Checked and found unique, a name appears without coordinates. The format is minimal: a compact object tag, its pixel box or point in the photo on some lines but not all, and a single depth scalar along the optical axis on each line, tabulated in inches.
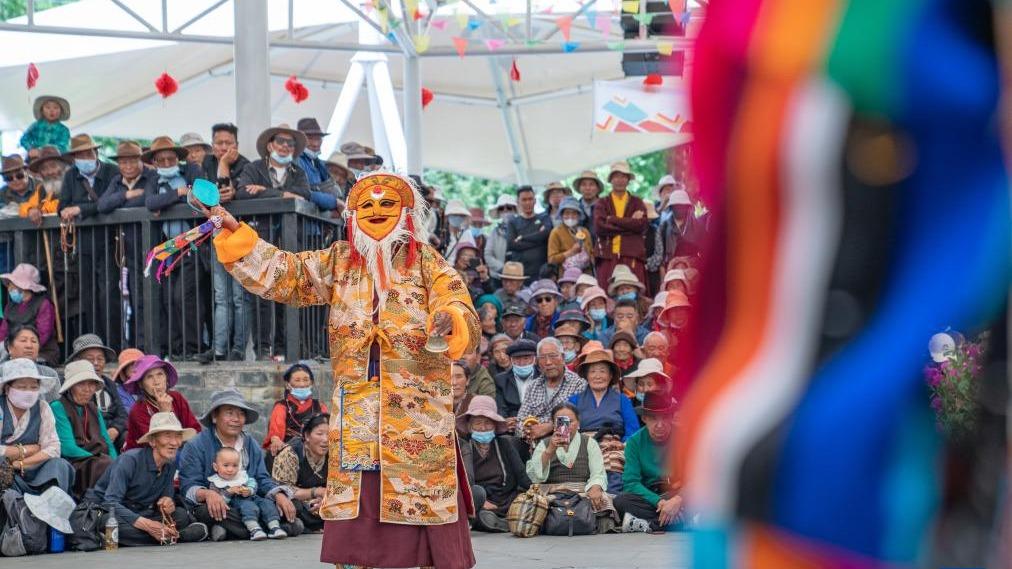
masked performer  243.0
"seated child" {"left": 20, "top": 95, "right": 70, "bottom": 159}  513.7
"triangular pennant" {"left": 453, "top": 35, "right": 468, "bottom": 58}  663.8
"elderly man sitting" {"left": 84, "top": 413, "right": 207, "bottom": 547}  350.6
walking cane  447.2
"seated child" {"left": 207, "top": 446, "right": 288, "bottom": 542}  359.3
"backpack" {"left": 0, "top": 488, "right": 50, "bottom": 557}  331.6
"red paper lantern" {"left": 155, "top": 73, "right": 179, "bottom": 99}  679.7
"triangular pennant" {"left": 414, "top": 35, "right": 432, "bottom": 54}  643.5
